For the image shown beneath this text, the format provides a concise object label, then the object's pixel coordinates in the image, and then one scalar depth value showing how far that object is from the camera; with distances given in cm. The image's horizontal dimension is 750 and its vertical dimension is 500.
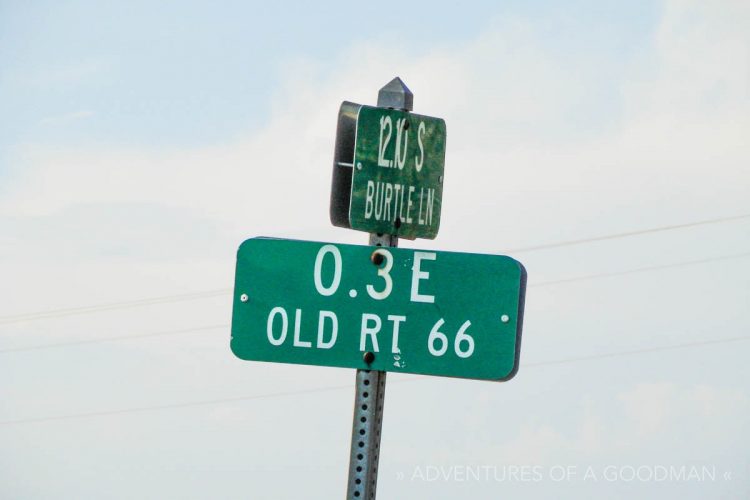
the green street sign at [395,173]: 656
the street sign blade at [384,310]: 637
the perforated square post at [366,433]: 627
